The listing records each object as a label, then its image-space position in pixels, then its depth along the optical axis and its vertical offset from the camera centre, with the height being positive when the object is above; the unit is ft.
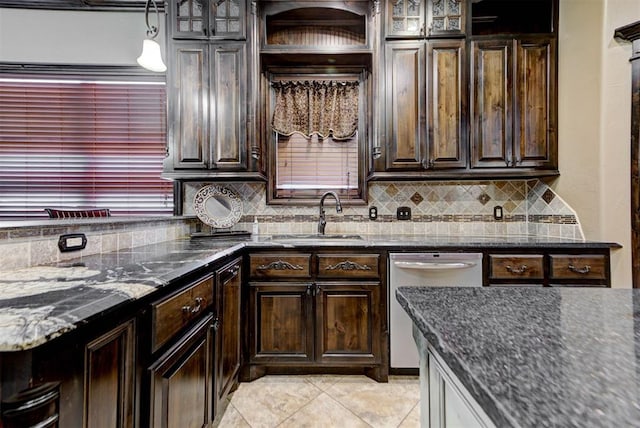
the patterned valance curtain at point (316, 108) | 8.61 +3.08
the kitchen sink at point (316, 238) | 6.93 -0.74
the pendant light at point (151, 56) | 6.29 +3.43
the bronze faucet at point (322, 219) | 8.07 -0.25
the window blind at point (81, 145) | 8.10 +1.86
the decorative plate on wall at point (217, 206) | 7.89 +0.12
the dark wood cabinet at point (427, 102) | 7.45 +2.83
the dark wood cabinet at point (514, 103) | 7.39 +2.80
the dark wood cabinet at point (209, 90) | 7.39 +3.11
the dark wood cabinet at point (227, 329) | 4.91 -2.29
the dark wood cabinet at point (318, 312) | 6.53 -2.33
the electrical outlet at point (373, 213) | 8.59 -0.08
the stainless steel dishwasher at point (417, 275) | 6.47 -1.47
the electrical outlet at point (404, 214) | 8.57 -0.11
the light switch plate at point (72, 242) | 4.23 -0.49
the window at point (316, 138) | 8.61 +2.21
